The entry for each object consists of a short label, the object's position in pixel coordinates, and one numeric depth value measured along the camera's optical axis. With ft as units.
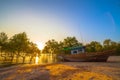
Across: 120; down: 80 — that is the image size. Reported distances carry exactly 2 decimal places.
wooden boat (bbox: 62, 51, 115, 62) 35.42
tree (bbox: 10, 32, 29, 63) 57.75
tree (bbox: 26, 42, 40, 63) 66.12
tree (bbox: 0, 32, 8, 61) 56.53
